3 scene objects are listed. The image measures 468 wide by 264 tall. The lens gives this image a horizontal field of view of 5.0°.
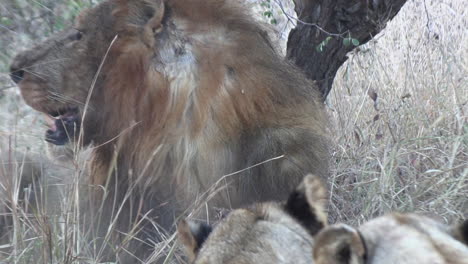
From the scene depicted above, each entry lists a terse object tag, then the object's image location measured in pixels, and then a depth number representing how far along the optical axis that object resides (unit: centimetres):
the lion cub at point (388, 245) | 898
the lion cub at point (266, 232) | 1035
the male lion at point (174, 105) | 1187
